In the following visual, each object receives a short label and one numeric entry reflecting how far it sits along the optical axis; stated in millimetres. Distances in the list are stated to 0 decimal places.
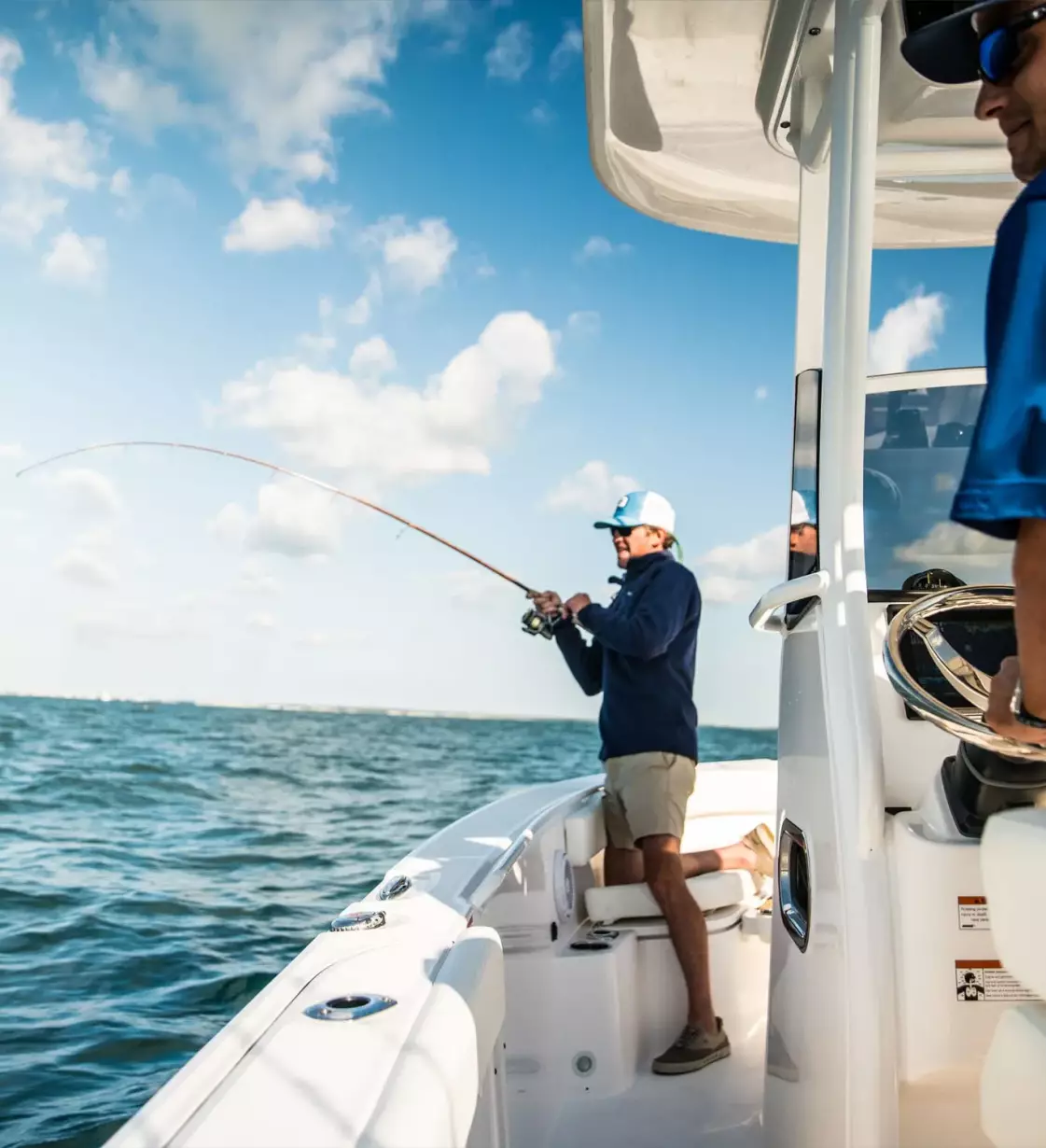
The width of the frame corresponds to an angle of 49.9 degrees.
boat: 1203
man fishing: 2973
